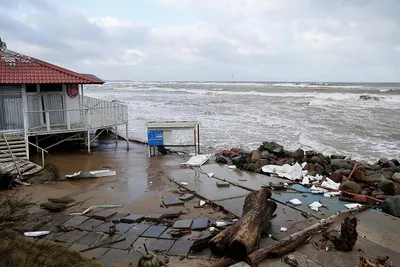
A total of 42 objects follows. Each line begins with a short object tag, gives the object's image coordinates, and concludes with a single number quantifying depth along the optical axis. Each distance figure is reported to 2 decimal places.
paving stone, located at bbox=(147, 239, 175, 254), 5.66
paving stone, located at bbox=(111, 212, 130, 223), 6.99
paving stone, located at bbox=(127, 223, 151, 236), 6.39
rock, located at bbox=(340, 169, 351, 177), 10.57
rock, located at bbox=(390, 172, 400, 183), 10.03
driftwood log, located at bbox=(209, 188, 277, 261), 5.18
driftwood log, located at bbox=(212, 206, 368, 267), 5.05
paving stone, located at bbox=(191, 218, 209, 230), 6.54
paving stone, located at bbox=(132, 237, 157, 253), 5.75
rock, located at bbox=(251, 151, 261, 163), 12.62
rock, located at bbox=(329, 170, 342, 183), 10.28
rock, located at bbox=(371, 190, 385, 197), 8.94
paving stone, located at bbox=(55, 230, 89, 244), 6.07
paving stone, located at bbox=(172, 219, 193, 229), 6.51
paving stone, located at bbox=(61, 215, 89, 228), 6.72
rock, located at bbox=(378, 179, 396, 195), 8.98
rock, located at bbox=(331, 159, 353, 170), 11.52
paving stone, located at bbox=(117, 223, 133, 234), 6.44
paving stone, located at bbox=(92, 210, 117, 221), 7.12
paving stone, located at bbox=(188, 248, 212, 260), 5.44
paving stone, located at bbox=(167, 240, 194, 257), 5.57
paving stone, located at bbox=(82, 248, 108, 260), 5.49
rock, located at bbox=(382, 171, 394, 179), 10.30
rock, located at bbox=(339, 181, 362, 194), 9.03
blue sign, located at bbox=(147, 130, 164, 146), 13.66
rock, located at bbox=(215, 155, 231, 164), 12.81
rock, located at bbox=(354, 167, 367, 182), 10.23
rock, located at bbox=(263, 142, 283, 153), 13.73
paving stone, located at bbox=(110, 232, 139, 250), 5.84
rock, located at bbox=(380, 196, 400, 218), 7.40
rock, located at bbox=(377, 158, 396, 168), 11.68
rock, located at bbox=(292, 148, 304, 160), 12.93
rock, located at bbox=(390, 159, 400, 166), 12.26
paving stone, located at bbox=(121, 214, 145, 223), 6.91
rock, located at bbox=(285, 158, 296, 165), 12.45
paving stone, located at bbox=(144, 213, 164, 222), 6.98
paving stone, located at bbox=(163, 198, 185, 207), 7.98
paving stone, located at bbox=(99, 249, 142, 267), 5.30
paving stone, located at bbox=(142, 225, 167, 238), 6.24
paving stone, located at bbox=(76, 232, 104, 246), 5.97
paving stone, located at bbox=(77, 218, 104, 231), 6.59
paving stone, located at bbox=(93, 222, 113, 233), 6.49
